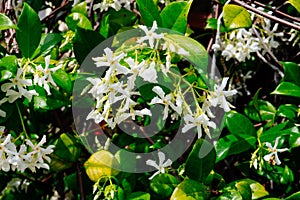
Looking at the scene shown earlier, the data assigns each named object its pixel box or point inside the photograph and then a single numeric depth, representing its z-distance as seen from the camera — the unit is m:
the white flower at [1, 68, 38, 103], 0.70
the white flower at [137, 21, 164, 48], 0.66
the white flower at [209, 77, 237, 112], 0.68
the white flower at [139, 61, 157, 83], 0.65
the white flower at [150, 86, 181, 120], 0.67
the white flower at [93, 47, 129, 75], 0.65
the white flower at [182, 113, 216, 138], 0.67
